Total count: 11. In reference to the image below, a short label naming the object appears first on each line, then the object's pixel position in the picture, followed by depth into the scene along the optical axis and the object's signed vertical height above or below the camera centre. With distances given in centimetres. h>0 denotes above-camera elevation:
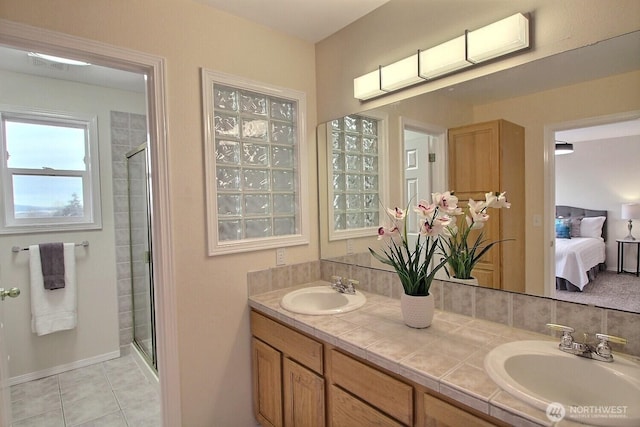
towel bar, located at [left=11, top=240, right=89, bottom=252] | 250 -29
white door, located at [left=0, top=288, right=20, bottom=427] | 141 -77
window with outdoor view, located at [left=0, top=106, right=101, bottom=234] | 251 +31
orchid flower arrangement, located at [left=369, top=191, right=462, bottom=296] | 134 -18
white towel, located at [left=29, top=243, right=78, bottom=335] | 256 -71
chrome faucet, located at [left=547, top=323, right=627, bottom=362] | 106 -49
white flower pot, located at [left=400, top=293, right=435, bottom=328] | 139 -46
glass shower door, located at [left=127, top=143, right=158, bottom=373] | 268 -41
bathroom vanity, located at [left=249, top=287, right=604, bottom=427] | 98 -60
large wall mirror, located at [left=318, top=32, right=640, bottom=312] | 116 +31
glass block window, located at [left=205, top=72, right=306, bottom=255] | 185 +24
